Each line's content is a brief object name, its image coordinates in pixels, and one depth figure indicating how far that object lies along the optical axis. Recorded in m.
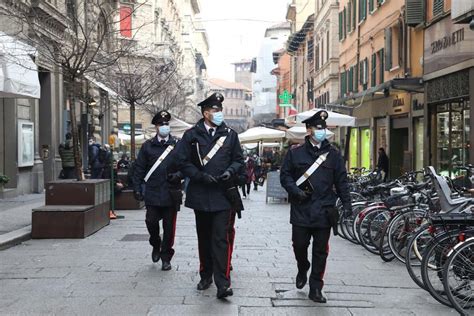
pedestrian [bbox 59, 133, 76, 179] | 18.42
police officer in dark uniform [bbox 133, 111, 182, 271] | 8.32
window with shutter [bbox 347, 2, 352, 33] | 32.25
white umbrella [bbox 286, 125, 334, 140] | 19.94
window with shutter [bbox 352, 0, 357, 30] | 30.88
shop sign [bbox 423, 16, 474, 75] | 15.76
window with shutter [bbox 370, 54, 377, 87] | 26.25
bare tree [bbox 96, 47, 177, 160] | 21.70
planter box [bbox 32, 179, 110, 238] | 10.99
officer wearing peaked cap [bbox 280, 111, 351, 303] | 6.69
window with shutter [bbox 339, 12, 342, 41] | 34.94
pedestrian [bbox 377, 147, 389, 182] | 22.95
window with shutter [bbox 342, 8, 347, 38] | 33.81
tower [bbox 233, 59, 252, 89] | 196.50
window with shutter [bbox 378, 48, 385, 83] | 25.15
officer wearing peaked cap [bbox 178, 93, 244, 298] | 6.71
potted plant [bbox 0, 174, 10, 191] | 13.73
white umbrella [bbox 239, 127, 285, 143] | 26.44
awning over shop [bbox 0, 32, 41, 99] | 11.84
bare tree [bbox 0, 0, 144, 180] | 12.68
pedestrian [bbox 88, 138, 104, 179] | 16.84
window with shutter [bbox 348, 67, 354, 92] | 31.61
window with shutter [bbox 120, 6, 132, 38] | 31.09
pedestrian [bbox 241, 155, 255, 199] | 23.19
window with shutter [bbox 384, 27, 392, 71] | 23.86
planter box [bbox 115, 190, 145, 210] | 16.77
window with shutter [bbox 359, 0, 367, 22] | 28.52
